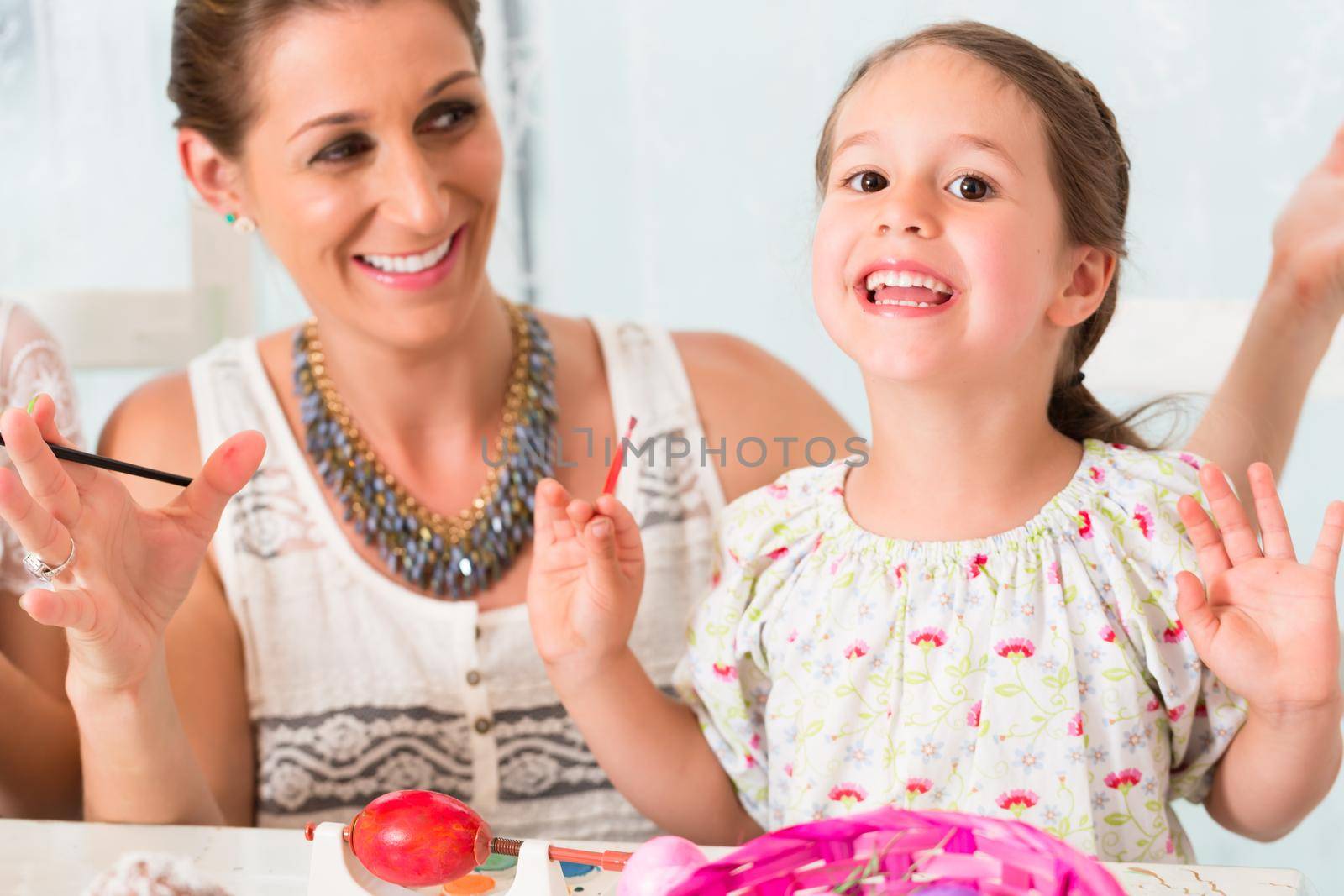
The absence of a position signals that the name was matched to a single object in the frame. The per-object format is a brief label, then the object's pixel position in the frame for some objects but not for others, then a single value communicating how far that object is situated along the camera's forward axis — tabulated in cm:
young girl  104
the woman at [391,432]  137
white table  92
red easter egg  88
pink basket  79
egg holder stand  88
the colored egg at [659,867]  80
